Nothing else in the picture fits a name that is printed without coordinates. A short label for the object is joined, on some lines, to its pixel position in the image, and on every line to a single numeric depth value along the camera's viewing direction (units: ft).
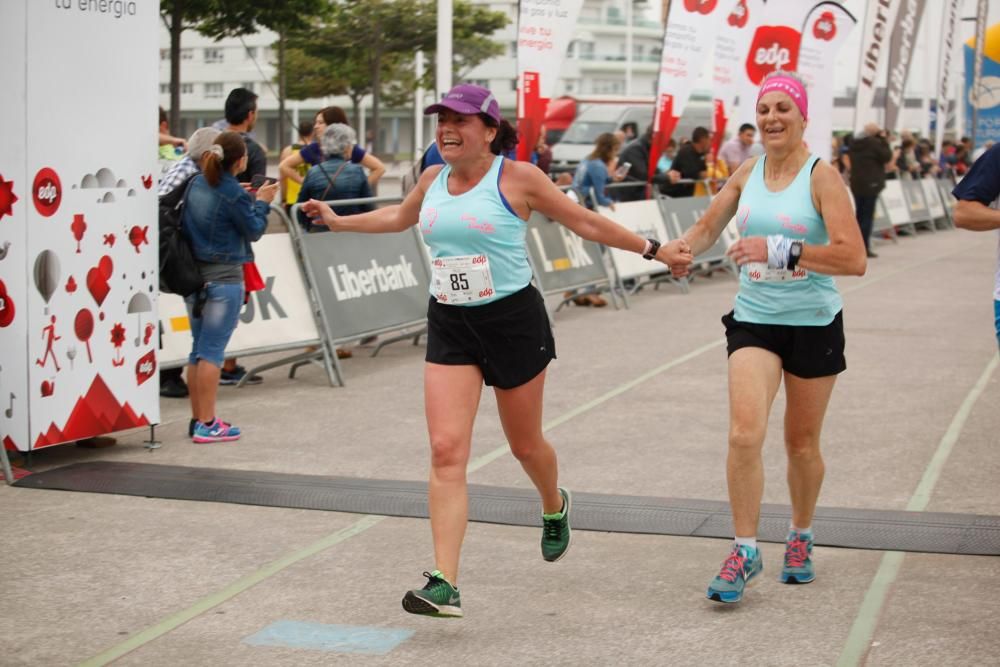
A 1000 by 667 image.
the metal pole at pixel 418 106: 158.01
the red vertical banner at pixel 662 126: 59.41
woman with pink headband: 16.92
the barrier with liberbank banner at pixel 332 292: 33.65
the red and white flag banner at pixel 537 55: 49.93
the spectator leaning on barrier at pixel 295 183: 42.19
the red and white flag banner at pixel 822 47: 68.54
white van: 129.39
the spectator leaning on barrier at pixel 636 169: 59.06
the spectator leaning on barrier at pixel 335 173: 37.27
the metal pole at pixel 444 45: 51.57
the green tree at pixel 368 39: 126.93
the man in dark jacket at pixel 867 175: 71.67
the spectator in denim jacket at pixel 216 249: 27.48
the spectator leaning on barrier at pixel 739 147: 67.10
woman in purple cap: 16.89
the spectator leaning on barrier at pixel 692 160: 62.54
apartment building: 249.55
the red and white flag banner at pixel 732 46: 67.82
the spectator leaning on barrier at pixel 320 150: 38.13
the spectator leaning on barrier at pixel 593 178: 51.03
